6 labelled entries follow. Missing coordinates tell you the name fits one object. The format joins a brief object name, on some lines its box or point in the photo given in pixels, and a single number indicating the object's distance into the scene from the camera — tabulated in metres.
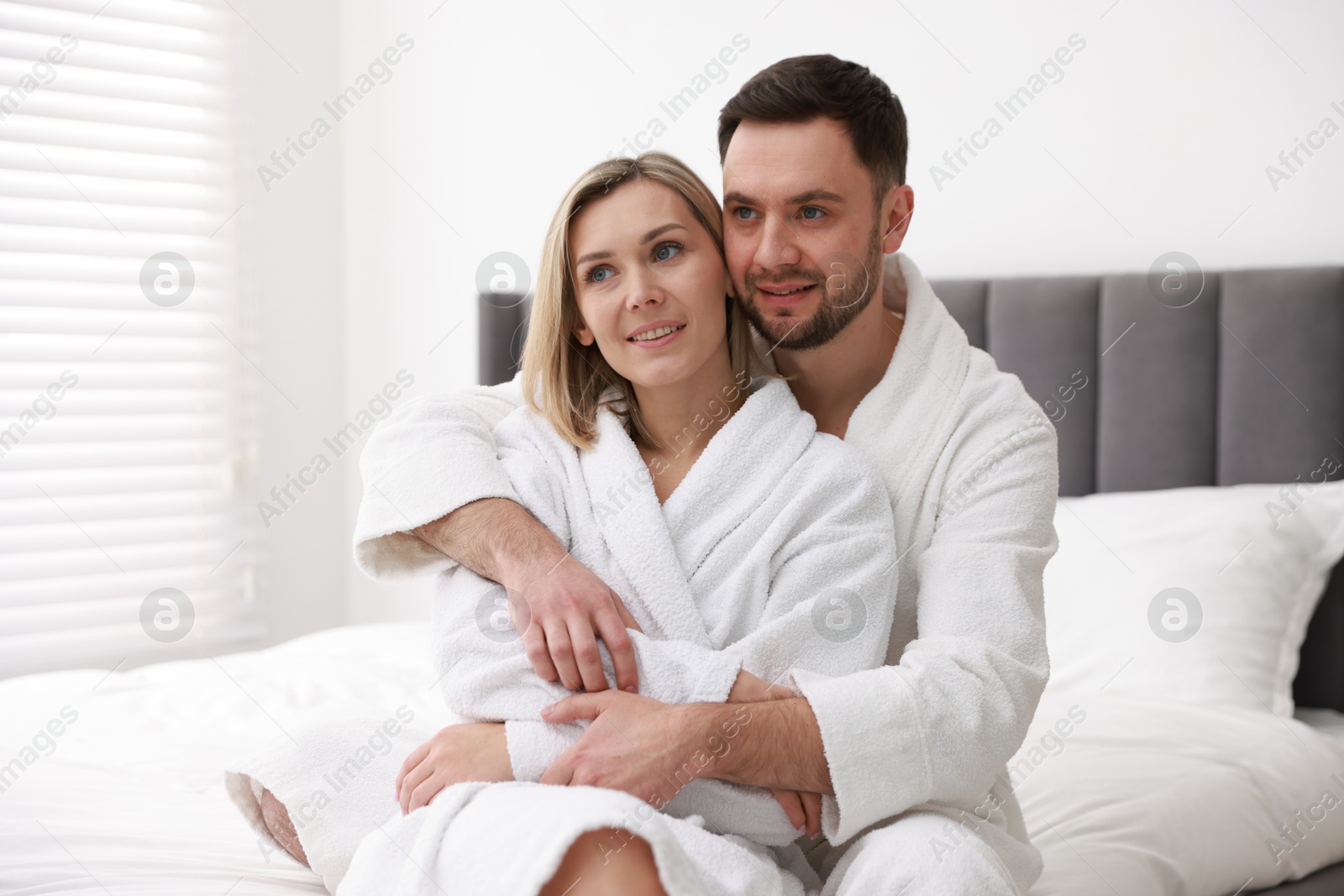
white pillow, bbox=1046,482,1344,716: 1.88
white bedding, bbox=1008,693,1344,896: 1.44
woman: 1.14
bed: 1.41
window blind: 3.14
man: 1.11
